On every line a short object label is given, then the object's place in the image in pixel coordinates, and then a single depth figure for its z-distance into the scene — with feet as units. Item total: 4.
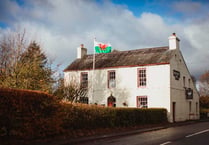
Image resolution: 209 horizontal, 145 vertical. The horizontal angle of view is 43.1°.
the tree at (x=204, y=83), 212.02
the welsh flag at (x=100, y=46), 91.05
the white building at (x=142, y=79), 89.81
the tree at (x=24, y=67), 55.01
